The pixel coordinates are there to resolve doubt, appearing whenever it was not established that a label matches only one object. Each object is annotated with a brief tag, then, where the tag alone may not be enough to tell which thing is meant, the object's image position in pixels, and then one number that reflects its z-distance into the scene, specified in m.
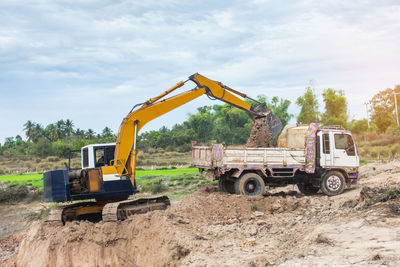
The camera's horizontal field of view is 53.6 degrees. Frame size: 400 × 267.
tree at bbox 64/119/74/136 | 81.12
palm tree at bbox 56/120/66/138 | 80.38
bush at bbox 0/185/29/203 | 25.02
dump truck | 15.12
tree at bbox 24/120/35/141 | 80.12
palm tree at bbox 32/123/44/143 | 78.67
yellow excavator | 11.23
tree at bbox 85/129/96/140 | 75.38
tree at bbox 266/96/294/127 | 56.62
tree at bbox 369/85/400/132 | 54.53
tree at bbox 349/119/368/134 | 54.47
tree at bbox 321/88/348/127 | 50.56
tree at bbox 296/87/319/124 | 49.12
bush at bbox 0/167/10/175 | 50.53
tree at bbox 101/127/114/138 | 71.62
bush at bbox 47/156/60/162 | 59.97
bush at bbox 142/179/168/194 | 25.69
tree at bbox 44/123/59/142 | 78.79
